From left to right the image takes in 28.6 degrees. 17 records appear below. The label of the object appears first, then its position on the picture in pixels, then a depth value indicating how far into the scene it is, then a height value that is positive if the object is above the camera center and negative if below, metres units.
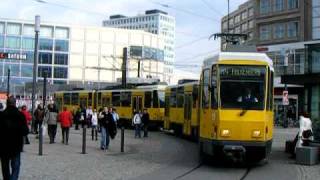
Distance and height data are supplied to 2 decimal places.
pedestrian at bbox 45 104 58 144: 28.48 -0.74
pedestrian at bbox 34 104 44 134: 31.75 -0.58
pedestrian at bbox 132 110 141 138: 36.94 -1.08
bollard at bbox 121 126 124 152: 25.18 -1.33
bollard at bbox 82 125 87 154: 23.69 -1.51
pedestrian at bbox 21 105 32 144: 27.15 -0.40
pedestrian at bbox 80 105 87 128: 43.59 -0.64
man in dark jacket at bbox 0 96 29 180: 12.43 -0.65
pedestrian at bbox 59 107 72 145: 28.89 -0.83
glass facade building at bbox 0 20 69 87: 131.25 +12.43
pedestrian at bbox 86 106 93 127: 42.30 -0.68
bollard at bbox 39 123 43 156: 21.80 -1.19
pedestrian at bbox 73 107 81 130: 46.46 -0.96
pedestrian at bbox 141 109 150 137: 38.06 -1.05
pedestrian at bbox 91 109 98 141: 33.45 -1.05
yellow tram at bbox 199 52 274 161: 18.73 +0.03
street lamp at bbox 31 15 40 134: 24.95 +2.35
